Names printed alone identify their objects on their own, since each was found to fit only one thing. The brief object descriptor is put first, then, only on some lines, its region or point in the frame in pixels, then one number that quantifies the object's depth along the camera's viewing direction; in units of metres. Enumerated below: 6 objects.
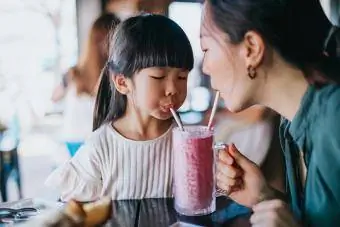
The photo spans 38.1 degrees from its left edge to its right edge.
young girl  1.11
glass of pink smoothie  1.07
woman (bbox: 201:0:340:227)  1.05
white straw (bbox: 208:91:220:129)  1.14
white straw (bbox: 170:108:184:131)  1.13
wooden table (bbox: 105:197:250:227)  1.07
